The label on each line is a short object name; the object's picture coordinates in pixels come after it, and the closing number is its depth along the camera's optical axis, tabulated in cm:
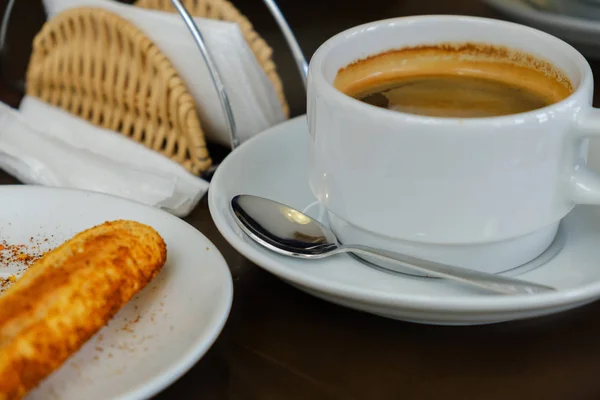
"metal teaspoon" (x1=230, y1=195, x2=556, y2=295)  40
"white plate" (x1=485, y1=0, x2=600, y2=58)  77
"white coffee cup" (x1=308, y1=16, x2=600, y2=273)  41
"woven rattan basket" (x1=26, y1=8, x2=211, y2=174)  67
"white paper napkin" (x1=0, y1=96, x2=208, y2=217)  63
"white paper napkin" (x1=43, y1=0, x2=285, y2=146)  65
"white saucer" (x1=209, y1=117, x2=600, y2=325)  38
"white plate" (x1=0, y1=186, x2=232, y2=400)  38
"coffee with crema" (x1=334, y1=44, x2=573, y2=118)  52
